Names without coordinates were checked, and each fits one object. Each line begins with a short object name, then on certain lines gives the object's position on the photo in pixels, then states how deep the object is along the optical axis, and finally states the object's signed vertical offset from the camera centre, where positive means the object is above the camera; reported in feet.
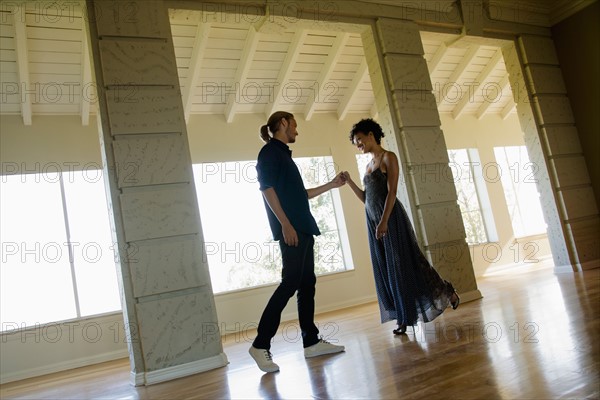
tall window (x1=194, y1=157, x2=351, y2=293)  20.38 +2.31
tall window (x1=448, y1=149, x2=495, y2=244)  26.71 +2.64
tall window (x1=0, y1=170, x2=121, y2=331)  17.10 +2.54
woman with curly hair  10.25 +0.11
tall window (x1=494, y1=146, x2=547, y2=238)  28.04 +2.52
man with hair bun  8.86 +0.82
